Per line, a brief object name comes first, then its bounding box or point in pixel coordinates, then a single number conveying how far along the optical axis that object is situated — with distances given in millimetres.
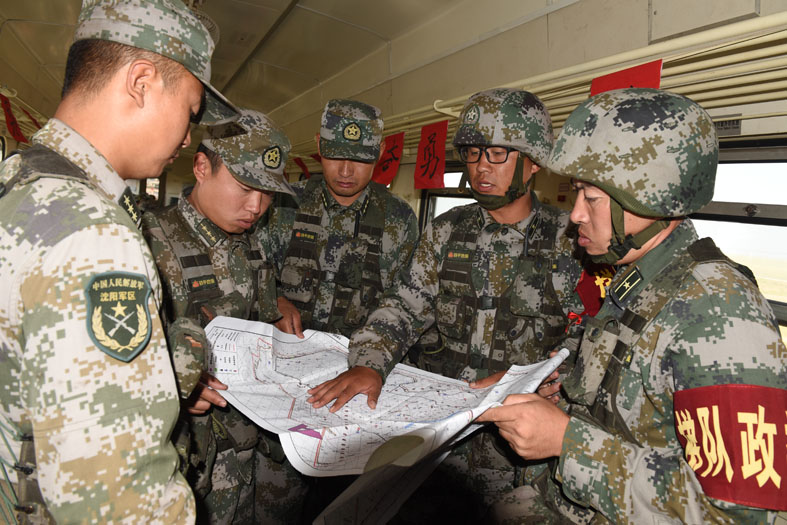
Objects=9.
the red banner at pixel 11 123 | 3654
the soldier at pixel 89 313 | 626
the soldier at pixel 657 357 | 837
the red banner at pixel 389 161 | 3363
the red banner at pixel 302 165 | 6436
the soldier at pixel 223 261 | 1476
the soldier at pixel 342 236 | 2383
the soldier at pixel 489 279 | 1758
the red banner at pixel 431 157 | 2798
